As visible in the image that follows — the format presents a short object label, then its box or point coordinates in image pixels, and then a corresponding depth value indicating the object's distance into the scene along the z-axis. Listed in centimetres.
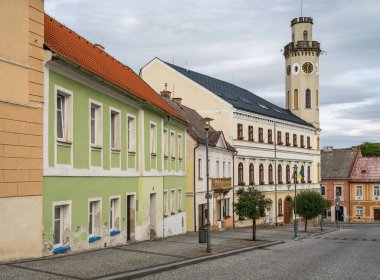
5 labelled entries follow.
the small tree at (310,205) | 5112
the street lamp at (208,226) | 2154
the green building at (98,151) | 1747
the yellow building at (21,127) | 1527
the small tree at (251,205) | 3159
